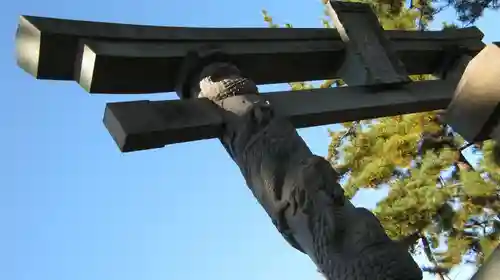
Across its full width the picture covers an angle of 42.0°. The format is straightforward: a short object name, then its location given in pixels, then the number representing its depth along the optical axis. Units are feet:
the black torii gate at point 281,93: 10.77
